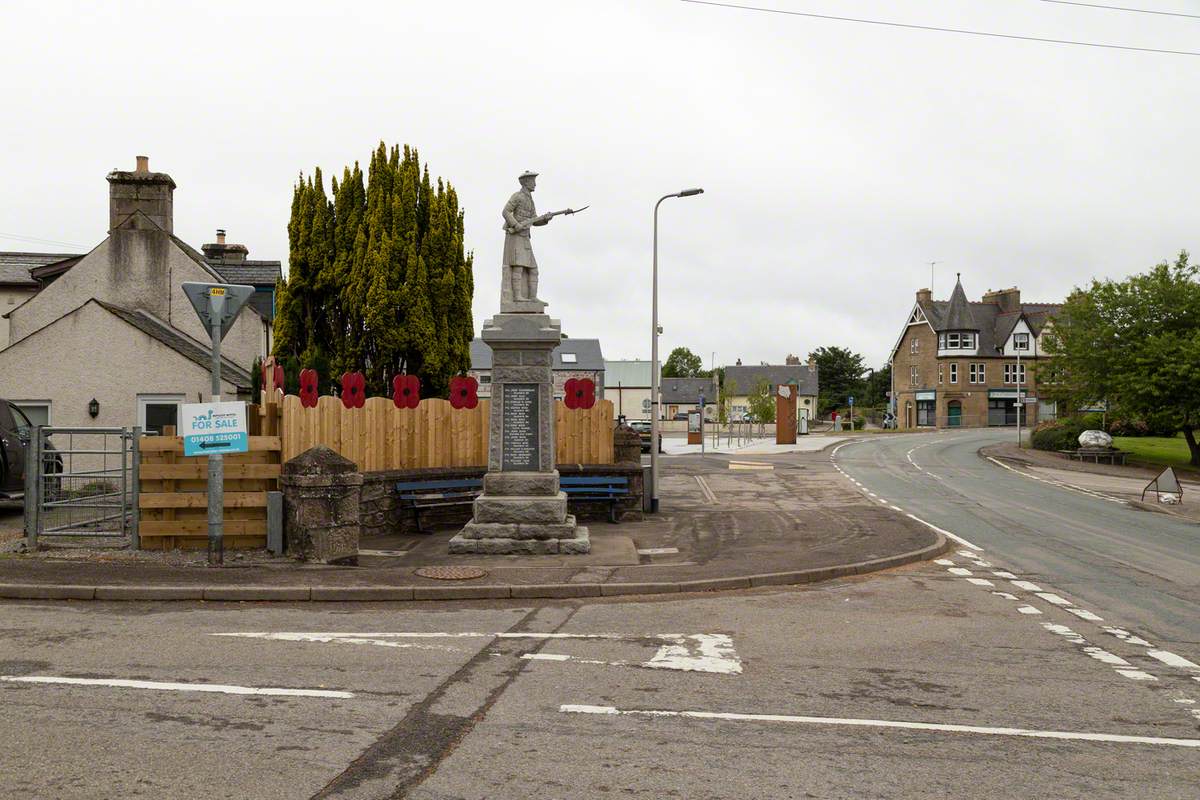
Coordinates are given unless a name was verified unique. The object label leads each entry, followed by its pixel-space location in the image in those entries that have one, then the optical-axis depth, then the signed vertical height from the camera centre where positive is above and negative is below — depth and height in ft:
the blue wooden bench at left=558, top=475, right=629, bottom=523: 57.62 -4.62
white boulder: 145.89 -5.05
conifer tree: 79.36 +10.89
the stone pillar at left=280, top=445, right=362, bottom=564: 37.88 -3.60
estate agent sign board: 36.19 -0.64
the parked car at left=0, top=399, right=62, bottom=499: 52.49 -2.28
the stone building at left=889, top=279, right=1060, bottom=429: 292.20 +13.60
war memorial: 45.93 +0.45
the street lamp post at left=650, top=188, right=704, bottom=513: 63.77 +2.27
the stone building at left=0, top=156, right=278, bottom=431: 66.28 +5.83
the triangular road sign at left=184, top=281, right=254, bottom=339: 35.12 +4.00
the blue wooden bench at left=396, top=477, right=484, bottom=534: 51.62 -4.48
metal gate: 39.96 -3.80
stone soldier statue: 47.60 +7.43
